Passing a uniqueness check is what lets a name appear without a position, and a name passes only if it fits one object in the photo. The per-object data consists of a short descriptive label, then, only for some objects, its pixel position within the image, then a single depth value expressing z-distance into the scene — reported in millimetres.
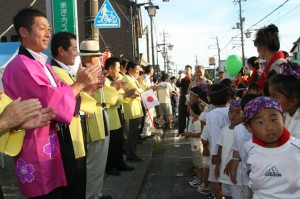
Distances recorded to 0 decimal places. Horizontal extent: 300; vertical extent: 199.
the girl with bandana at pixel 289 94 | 2684
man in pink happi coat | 2611
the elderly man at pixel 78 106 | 3188
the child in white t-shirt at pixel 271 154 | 2381
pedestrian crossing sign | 5852
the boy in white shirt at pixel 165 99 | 12469
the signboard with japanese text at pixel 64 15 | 5000
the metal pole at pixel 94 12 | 5793
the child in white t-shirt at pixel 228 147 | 3689
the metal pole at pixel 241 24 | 40634
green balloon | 8086
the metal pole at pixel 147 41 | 24953
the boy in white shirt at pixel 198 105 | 5383
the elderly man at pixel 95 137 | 4230
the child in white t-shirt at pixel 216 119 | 4066
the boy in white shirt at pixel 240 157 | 3123
